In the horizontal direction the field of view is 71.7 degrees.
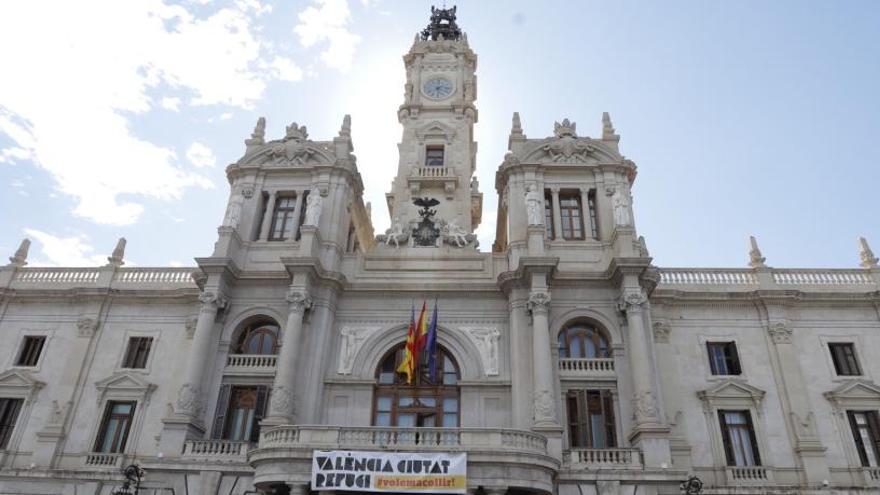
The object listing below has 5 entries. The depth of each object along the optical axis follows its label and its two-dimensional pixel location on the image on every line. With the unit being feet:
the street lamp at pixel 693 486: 67.87
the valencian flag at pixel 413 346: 82.84
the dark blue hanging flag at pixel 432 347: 83.30
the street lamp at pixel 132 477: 68.71
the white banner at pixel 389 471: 64.64
